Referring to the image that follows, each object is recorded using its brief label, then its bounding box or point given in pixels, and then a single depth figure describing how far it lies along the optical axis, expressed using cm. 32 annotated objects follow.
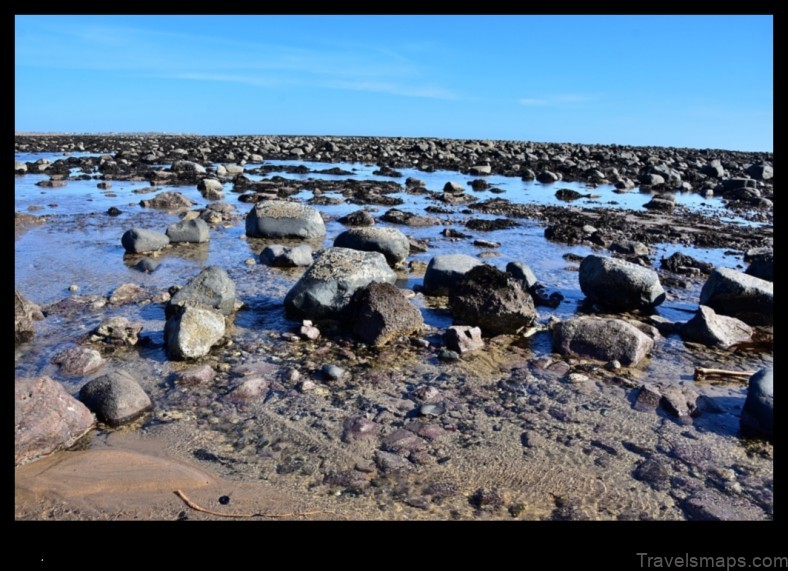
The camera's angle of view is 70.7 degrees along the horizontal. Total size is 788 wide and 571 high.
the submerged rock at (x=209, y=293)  513
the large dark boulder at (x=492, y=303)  506
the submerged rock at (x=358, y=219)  1072
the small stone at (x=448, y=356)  449
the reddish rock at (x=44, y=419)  294
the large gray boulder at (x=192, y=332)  427
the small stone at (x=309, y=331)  481
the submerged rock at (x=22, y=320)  448
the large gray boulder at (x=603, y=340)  450
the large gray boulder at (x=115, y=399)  334
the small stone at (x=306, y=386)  389
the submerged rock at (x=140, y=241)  779
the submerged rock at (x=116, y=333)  453
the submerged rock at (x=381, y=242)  738
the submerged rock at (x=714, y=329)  499
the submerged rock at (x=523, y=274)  623
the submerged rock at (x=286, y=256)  727
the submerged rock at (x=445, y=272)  615
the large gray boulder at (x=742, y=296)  548
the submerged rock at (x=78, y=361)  401
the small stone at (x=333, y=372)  407
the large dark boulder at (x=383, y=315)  472
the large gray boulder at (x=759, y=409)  345
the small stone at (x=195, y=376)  389
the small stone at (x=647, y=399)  379
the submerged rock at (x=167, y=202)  1241
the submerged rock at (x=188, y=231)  847
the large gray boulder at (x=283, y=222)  929
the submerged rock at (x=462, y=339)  464
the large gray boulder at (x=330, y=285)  520
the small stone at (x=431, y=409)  362
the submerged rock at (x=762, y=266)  676
